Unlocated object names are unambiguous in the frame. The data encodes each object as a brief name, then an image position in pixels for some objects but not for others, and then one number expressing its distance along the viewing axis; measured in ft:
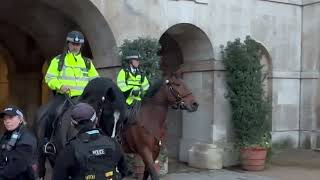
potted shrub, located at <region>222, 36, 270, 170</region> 35.65
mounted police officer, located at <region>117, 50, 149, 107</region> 26.63
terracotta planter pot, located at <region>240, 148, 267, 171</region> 35.32
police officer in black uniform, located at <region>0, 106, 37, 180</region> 15.48
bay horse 25.64
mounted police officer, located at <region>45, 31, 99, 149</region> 21.36
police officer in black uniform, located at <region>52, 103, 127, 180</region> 11.64
